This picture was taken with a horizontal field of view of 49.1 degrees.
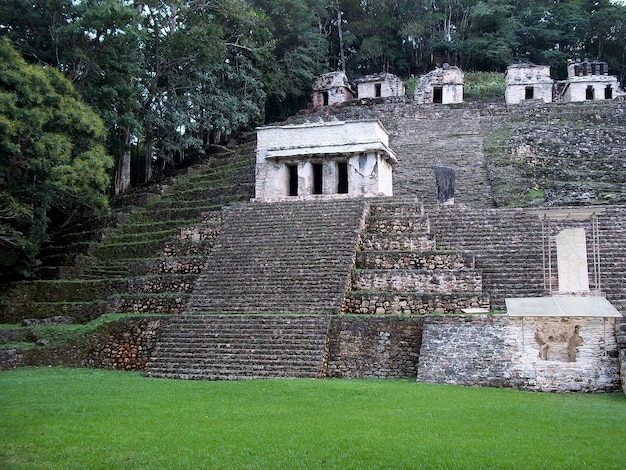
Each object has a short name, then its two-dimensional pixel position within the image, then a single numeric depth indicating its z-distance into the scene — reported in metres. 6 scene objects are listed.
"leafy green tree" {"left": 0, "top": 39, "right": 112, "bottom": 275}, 16.52
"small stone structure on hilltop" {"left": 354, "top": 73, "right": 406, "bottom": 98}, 37.12
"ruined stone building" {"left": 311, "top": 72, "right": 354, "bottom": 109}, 37.66
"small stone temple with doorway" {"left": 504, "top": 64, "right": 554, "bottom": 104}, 34.78
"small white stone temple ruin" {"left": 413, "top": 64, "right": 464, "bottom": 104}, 35.47
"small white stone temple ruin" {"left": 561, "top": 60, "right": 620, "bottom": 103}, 34.91
